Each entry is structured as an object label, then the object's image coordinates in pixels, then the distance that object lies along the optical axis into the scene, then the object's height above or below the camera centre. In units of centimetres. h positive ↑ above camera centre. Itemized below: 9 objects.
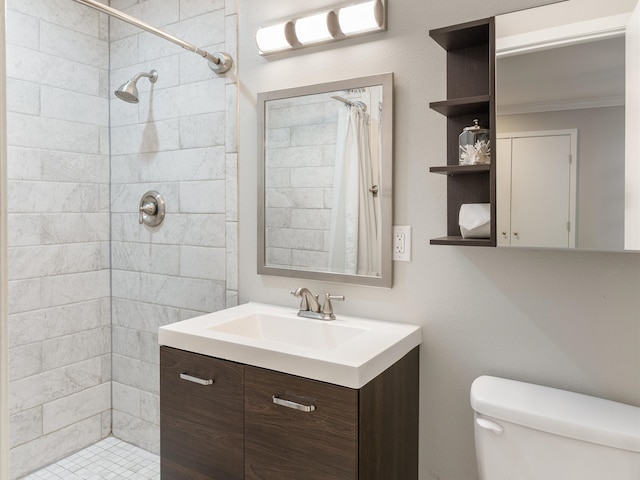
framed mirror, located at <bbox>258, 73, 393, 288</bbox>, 175 +20
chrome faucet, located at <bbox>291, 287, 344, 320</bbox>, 181 -30
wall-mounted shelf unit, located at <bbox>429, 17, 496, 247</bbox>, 142 +39
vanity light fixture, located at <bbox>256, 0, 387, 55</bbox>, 171 +80
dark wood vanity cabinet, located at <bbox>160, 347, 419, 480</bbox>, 130 -62
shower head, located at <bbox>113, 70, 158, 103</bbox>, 221 +66
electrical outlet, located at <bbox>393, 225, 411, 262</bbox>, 172 -5
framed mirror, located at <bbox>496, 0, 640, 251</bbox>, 129 +30
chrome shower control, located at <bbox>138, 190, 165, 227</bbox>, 243 +11
